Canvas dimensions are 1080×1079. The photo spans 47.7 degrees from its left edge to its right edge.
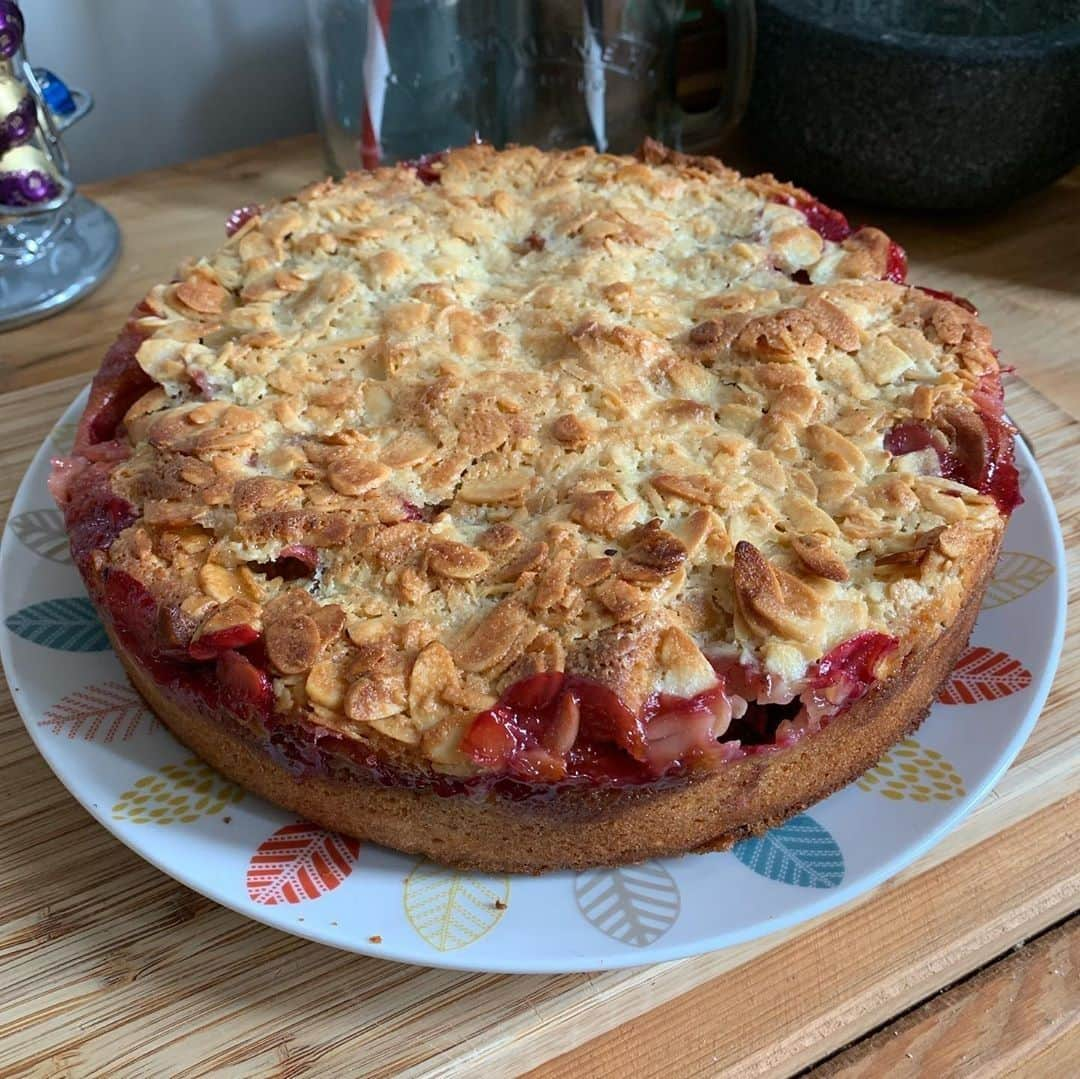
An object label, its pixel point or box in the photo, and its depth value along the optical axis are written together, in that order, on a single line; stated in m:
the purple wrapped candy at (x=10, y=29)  0.46
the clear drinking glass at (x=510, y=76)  0.52
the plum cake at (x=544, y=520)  0.27
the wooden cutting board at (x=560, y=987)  0.27
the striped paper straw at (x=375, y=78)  0.48
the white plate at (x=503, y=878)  0.27
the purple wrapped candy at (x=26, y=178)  0.49
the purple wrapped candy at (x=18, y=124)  0.48
